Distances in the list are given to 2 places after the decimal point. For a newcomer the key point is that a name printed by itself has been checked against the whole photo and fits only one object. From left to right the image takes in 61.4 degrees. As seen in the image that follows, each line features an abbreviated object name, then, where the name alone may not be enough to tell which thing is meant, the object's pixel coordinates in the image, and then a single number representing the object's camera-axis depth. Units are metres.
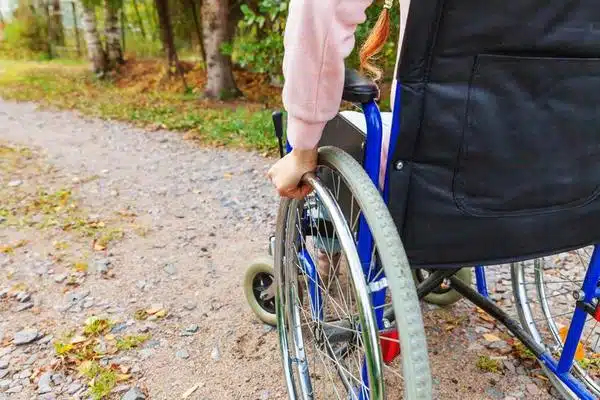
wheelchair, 0.91
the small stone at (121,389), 1.76
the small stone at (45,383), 1.78
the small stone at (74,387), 1.77
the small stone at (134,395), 1.73
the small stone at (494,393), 1.74
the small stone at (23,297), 2.31
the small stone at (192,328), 2.10
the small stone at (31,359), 1.91
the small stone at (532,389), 1.76
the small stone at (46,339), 2.03
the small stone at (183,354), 1.94
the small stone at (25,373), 1.85
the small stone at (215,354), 1.93
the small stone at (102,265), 2.55
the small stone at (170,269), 2.54
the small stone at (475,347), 1.98
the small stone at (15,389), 1.78
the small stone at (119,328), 2.09
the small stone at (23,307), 2.24
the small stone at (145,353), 1.94
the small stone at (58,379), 1.81
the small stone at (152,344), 2.00
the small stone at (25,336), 2.02
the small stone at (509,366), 1.86
